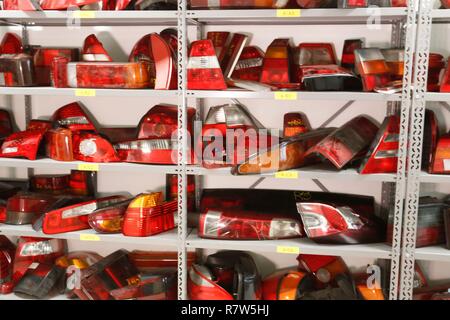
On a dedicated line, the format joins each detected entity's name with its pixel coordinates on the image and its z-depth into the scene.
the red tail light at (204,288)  2.77
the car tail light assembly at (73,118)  3.03
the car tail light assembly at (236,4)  2.54
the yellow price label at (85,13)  2.63
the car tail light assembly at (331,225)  2.67
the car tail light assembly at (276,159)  2.64
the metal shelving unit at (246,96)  2.46
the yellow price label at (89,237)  2.83
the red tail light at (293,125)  2.97
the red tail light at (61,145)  2.85
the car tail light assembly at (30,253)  3.06
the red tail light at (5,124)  3.21
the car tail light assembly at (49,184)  3.26
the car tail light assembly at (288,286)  2.79
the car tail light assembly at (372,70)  2.54
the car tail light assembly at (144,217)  2.81
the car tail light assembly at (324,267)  2.85
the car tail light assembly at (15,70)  2.86
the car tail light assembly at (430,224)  2.65
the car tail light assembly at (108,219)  2.84
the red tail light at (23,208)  2.99
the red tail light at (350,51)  2.84
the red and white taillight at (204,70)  2.62
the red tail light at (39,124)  3.11
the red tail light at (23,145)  2.88
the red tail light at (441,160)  2.58
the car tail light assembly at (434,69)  2.63
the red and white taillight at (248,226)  2.77
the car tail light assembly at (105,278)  2.86
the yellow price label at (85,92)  2.70
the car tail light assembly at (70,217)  2.85
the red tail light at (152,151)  2.79
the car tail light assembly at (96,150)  2.83
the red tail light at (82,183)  3.25
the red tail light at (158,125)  2.89
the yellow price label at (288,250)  2.68
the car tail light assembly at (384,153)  2.55
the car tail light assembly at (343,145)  2.59
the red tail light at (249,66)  2.90
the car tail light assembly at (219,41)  2.87
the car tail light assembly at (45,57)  3.02
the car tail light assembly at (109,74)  2.76
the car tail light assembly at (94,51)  2.92
